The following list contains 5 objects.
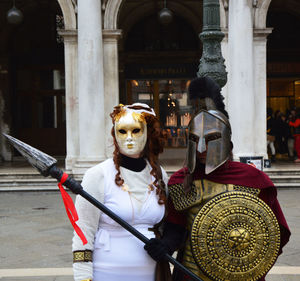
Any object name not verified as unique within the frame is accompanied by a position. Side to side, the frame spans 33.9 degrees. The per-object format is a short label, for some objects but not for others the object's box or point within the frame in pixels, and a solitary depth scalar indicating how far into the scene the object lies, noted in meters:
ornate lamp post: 5.28
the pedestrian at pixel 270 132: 15.48
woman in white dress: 2.72
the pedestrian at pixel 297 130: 15.21
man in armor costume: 2.53
